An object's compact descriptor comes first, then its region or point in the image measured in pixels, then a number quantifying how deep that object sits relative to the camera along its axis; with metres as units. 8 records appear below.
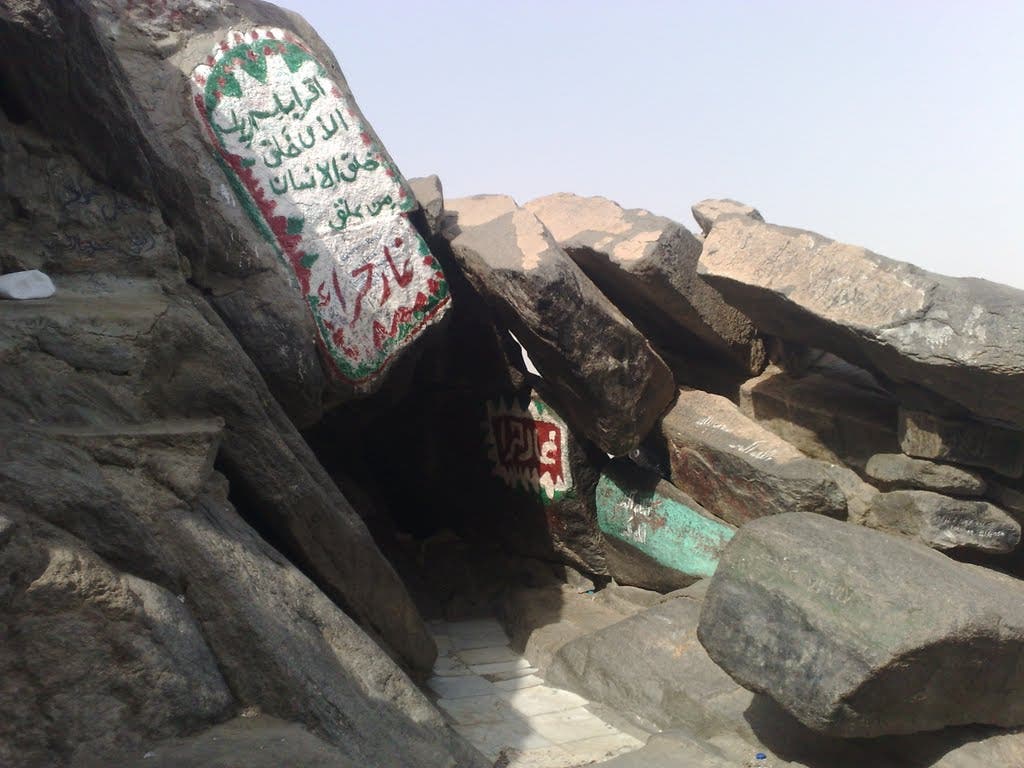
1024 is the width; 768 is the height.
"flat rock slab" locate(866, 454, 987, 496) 4.14
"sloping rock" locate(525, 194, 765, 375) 4.98
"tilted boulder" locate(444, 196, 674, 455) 4.78
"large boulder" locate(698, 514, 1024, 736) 3.29
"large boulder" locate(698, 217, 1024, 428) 3.81
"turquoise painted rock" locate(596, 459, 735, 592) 4.98
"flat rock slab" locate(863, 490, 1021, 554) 4.12
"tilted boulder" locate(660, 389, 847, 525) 4.45
